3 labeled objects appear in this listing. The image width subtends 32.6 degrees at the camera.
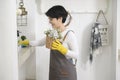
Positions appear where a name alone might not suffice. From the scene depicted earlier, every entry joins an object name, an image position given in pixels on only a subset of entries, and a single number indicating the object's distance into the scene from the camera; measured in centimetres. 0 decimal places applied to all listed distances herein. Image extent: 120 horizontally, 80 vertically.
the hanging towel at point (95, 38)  275
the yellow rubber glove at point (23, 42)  246
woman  213
